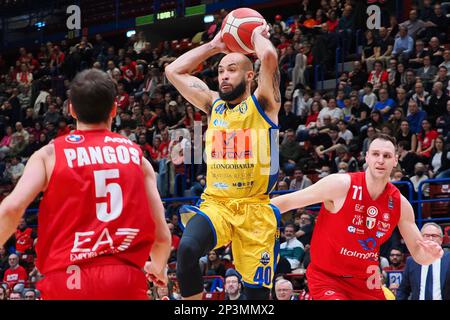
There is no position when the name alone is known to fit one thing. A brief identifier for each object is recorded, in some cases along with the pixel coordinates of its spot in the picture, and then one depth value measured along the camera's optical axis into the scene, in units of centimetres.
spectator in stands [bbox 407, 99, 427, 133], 1549
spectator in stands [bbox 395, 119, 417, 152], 1495
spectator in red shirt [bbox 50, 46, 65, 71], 2555
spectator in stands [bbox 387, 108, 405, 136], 1533
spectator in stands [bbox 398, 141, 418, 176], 1465
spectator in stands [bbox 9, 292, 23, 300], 1485
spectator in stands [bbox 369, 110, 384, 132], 1567
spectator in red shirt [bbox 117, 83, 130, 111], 2177
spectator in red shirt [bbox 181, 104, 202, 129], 1854
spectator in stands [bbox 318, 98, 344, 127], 1688
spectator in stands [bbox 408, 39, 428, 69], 1722
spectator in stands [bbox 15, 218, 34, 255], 1781
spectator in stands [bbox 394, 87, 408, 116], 1606
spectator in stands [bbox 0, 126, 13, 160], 2177
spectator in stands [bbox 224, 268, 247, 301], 1184
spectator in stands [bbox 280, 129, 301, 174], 1669
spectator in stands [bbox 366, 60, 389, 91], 1725
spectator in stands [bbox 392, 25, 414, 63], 1761
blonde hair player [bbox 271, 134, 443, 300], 717
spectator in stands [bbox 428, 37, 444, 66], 1673
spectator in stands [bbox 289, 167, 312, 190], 1552
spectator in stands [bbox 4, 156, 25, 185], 2028
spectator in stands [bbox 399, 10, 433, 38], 1806
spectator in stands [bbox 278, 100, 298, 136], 1770
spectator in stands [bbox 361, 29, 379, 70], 1842
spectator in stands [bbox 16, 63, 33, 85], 2539
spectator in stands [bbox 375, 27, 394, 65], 1812
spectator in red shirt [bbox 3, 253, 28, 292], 1633
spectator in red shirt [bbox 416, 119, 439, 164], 1484
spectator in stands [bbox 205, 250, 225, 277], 1391
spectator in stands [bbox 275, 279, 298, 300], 1015
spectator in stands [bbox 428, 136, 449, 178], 1440
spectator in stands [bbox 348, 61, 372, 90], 1794
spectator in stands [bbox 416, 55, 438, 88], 1645
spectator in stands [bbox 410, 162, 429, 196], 1416
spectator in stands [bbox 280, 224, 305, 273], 1358
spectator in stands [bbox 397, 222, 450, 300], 907
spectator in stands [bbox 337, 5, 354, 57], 1970
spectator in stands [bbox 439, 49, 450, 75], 1628
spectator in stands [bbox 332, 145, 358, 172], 1508
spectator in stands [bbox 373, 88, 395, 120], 1609
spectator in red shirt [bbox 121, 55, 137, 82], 2298
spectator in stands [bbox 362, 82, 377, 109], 1688
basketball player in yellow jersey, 745
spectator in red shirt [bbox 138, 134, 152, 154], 1856
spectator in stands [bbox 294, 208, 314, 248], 1395
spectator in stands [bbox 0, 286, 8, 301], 1466
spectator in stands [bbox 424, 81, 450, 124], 1552
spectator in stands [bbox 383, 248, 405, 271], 1237
